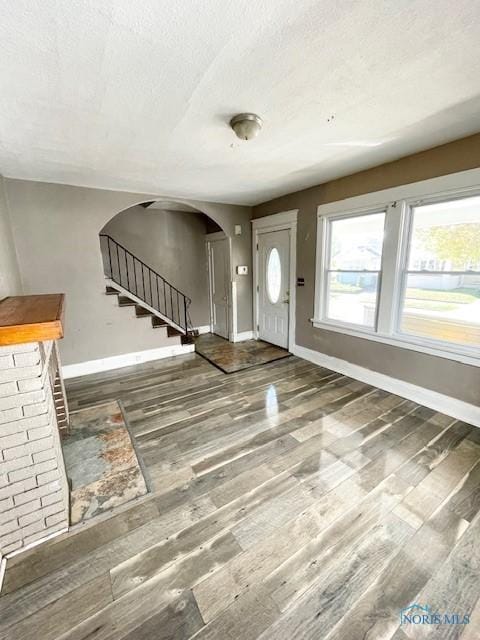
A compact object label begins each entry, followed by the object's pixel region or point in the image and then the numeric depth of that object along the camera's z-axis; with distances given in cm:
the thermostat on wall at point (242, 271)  496
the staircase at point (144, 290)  430
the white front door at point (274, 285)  441
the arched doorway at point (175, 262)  495
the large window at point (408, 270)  247
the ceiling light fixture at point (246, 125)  183
